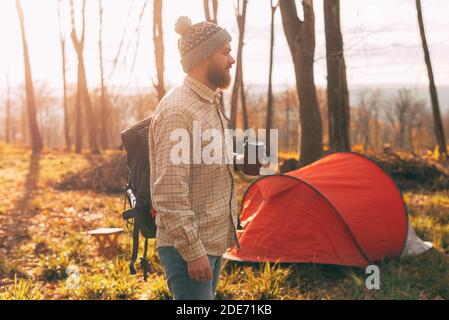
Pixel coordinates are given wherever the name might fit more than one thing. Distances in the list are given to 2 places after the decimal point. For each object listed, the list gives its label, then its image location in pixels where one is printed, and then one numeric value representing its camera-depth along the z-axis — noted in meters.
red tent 5.46
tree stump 6.61
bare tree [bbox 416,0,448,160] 14.28
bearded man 2.21
